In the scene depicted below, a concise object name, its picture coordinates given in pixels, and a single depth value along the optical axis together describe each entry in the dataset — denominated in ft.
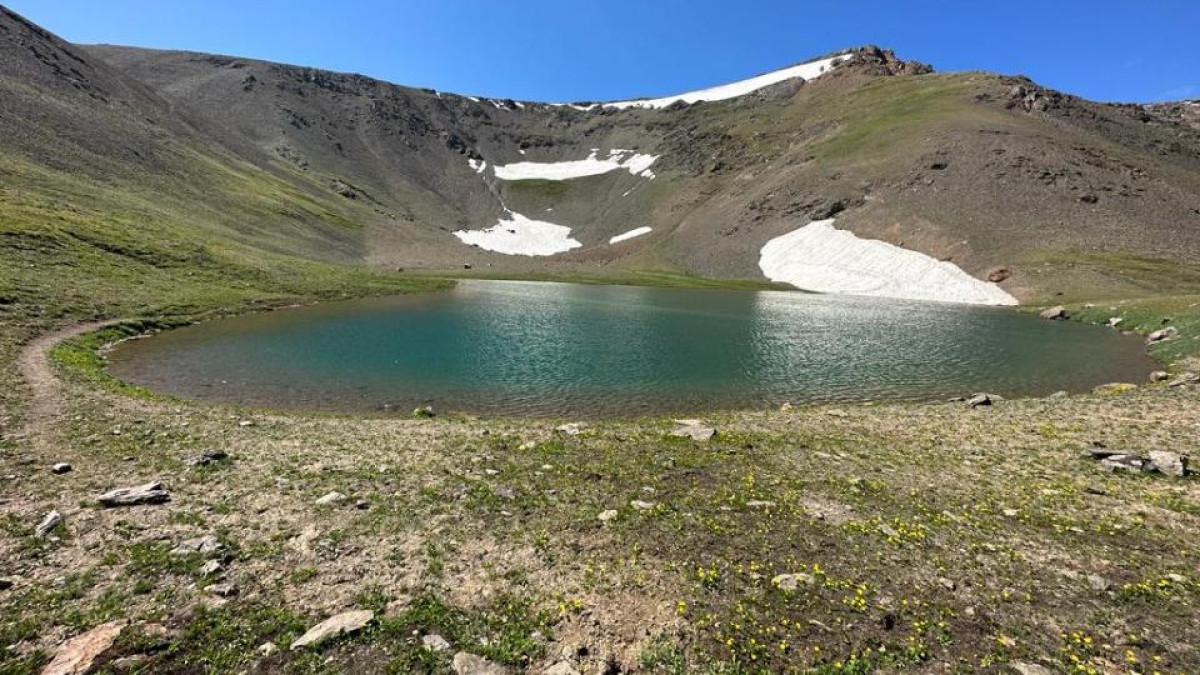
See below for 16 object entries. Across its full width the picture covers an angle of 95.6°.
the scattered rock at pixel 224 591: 33.78
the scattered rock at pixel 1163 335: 155.90
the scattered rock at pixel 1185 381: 97.96
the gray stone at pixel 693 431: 70.49
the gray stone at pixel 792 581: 36.52
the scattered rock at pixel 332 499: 46.93
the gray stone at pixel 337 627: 30.42
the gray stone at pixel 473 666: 28.91
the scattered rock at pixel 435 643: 30.58
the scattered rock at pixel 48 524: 38.83
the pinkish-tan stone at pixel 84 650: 26.94
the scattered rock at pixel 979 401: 92.31
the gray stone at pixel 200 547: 38.06
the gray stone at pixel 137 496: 44.24
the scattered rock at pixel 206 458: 53.98
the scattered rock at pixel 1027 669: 29.50
